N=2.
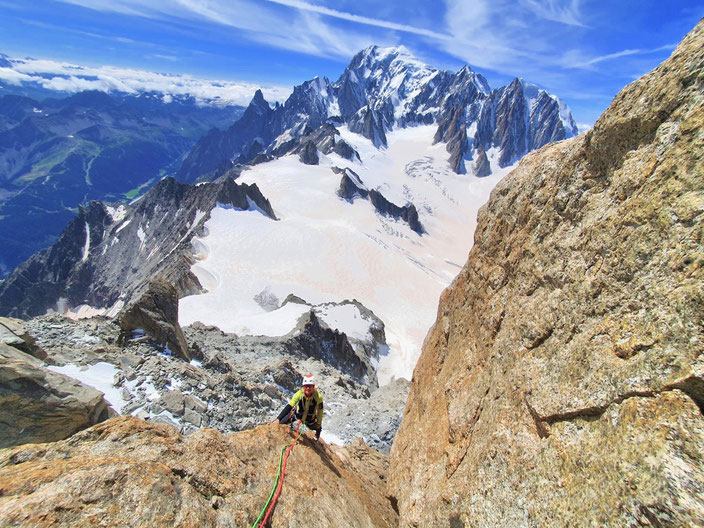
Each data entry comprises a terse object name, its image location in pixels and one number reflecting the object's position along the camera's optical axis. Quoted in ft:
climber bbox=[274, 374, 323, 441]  25.90
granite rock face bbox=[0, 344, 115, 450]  22.84
